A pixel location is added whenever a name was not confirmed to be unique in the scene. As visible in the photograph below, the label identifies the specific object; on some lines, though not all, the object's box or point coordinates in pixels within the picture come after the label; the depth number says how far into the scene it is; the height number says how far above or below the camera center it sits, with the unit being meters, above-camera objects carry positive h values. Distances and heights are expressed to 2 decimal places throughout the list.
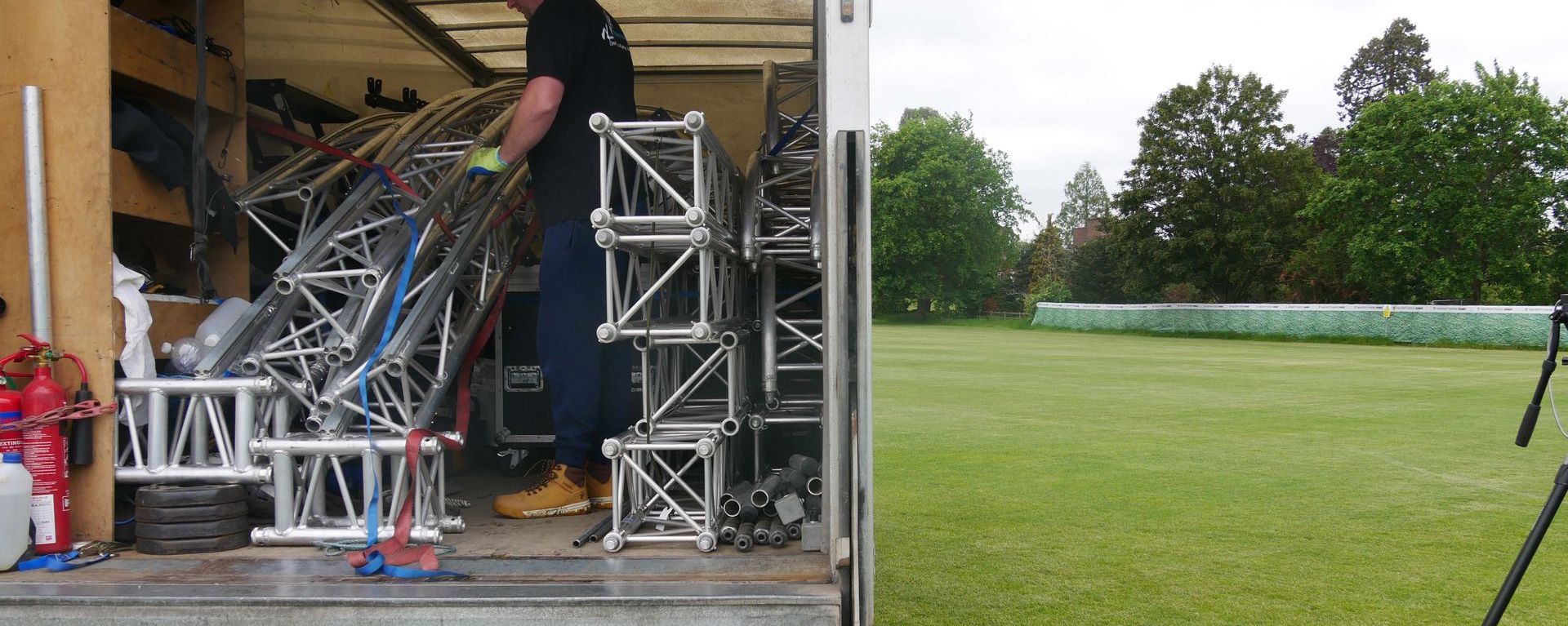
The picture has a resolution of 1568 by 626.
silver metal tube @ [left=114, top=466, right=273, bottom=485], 3.32 -0.57
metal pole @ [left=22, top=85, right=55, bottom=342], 3.00 +0.34
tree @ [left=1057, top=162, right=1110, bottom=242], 89.38 +9.31
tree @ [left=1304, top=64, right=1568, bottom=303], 39.91 +4.27
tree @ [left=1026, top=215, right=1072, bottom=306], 67.00 +2.61
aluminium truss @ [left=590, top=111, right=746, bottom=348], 3.36 +0.27
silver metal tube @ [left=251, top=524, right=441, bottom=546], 3.27 -0.75
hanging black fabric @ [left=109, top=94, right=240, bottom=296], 3.49 +0.57
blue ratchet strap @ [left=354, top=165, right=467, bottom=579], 2.76 -0.63
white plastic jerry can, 2.84 -0.57
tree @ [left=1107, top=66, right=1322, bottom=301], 48.53 +5.34
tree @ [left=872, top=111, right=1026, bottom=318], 65.88 +5.34
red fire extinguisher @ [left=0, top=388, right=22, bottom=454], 2.98 -0.32
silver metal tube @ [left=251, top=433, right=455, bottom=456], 3.27 -0.46
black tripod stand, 2.89 -0.65
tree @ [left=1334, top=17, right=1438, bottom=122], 55.28 +12.94
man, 3.87 +0.35
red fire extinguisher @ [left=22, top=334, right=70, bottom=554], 3.01 -0.47
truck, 2.45 -0.38
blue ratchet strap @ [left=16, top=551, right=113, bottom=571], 2.87 -0.74
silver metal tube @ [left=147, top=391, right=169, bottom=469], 3.31 -0.41
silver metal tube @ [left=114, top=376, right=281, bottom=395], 3.31 -0.27
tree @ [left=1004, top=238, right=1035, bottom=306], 73.56 +1.86
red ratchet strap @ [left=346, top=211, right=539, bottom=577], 2.81 -0.73
